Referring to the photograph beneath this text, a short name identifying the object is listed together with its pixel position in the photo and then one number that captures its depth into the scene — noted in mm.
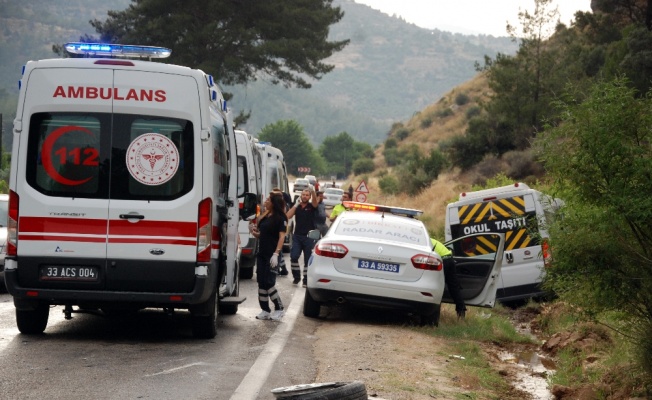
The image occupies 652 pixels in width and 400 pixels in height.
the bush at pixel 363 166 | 110938
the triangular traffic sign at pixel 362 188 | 42875
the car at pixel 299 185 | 68250
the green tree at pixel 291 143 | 175875
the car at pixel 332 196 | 59406
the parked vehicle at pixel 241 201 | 19672
